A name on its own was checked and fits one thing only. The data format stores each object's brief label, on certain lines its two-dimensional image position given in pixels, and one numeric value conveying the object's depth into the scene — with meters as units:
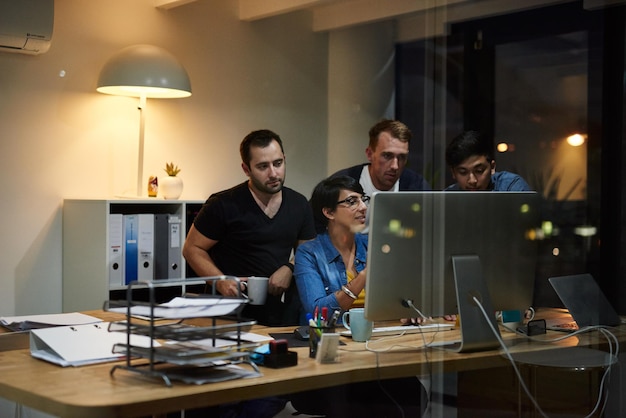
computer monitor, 2.00
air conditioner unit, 3.70
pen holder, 2.12
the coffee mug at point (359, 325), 2.35
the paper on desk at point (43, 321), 2.63
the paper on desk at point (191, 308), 1.77
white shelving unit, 3.88
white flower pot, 4.23
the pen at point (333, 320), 2.20
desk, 1.64
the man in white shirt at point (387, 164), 2.74
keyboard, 2.16
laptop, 1.84
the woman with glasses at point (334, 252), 2.67
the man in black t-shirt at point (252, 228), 3.41
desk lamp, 3.93
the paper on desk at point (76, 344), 2.00
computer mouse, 2.34
